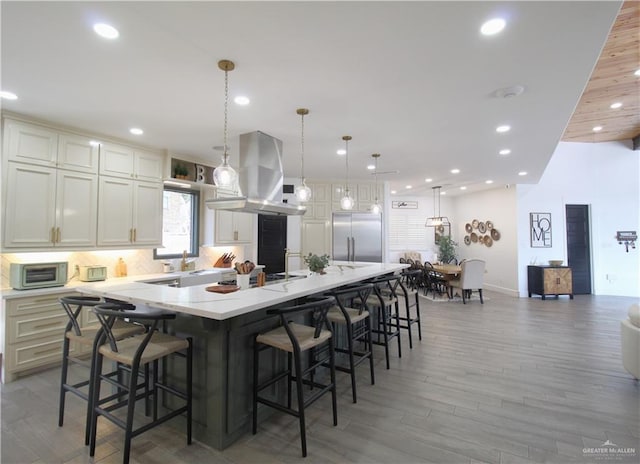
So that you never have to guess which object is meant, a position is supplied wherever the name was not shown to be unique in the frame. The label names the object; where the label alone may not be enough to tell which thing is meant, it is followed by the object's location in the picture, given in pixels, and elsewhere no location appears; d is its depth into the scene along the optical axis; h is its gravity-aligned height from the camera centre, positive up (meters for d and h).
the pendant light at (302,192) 3.54 +0.61
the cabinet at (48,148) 3.03 +1.04
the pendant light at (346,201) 4.09 +0.60
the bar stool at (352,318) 2.52 -0.69
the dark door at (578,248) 7.24 -0.12
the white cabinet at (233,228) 5.14 +0.28
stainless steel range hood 3.38 +0.81
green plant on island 3.32 -0.20
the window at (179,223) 4.75 +0.34
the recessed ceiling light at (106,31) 1.83 +1.31
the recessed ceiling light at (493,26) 1.80 +1.32
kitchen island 1.93 -0.68
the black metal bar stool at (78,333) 2.10 -0.65
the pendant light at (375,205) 4.63 +0.63
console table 6.80 -0.85
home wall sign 9.66 +1.23
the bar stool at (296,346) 1.90 -0.69
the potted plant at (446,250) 8.89 -0.20
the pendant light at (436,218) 9.19 +0.78
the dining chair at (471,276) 6.46 -0.70
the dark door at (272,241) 5.90 +0.05
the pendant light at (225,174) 2.54 +0.59
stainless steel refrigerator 6.44 +0.14
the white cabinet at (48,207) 3.01 +0.39
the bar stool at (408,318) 3.81 -0.96
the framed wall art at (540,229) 7.25 +0.34
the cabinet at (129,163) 3.73 +1.06
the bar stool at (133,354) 1.73 -0.68
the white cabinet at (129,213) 3.70 +0.40
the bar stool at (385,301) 3.23 -0.66
